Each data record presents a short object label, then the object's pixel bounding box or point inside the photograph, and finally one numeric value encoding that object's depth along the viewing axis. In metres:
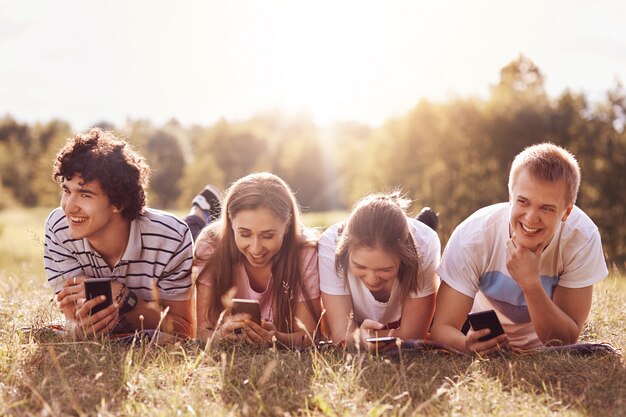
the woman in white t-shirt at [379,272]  4.92
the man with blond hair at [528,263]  4.72
